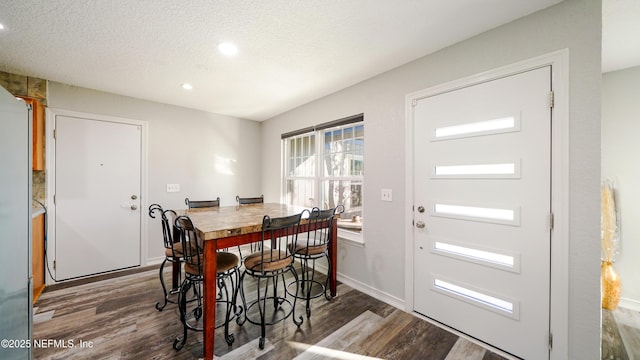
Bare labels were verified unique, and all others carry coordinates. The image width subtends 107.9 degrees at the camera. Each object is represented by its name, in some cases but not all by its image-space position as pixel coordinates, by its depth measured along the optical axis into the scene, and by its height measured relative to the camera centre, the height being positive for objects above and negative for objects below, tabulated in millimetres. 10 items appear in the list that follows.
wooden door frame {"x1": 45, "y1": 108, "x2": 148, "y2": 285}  2844 +61
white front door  1628 -248
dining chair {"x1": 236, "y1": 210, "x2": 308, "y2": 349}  1841 -713
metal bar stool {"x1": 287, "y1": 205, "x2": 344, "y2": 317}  2205 -684
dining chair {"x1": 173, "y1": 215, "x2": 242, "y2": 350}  1771 -746
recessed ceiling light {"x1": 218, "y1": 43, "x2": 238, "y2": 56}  2051 +1182
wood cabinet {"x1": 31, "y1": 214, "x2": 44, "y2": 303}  2578 -882
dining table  1627 -430
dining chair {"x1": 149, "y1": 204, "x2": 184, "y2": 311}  2064 -675
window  3006 +160
